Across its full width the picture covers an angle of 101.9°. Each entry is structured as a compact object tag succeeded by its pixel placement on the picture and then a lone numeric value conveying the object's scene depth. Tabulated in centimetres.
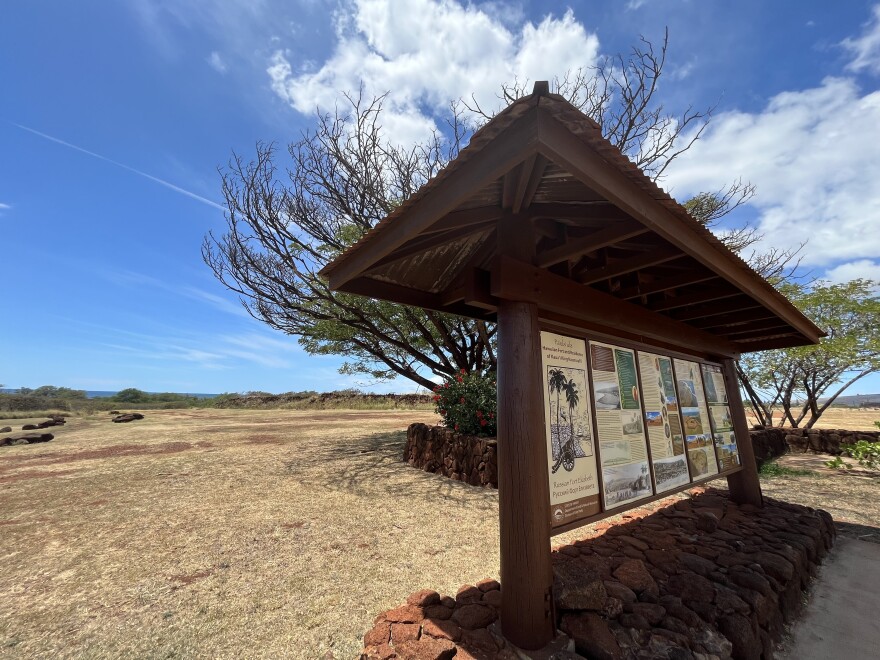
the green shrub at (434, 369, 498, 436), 661
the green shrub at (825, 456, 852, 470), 697
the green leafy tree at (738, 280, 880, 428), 966
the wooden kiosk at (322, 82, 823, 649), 182
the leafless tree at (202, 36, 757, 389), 922
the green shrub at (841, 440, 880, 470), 706
